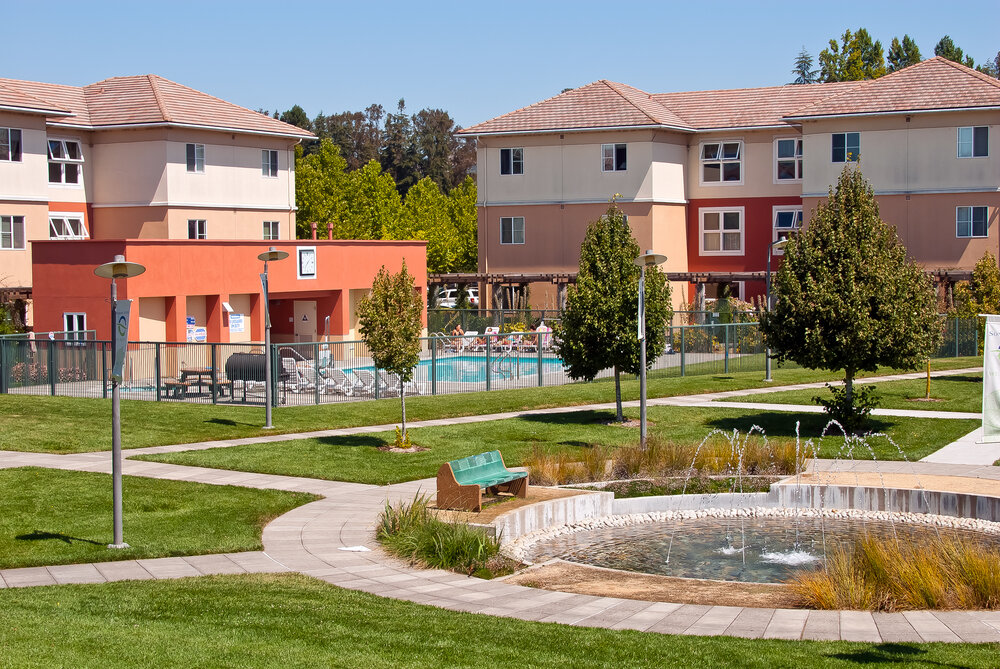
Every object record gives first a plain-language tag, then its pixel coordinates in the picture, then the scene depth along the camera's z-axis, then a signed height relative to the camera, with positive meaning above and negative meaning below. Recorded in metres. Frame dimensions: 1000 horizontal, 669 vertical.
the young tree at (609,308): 25.59 +0.24
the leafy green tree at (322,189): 68.06 +7.95
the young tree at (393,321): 23.06 -0.03
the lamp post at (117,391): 14.38 -0.88
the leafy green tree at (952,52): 94.19 +21.99
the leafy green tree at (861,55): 76.12 +17.95
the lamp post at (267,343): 24.91 -0.49
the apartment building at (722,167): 48.53 +6.91
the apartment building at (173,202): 41.19 +5.22
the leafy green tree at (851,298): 23.69 +0.38
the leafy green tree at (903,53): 90.38 +20.89
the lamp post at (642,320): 21.34 -0.04
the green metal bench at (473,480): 16.48 -2.41
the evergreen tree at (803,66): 114.06 +25.43
